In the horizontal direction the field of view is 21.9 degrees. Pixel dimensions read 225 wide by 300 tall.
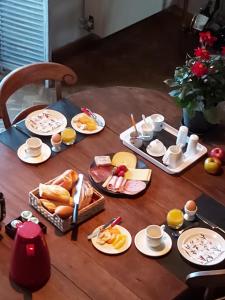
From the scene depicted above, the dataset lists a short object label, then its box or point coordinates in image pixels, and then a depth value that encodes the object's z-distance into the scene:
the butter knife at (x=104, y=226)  1.92
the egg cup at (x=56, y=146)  2.24
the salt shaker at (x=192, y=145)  2.25
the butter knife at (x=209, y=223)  2.00
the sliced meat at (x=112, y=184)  2.09
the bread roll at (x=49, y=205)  1.95
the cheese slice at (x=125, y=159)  2.21
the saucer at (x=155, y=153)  2.26
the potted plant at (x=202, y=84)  2.25
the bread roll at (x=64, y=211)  1.90
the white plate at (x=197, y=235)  1.89
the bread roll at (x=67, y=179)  2.03
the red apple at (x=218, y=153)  2.25
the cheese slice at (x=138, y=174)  2.15
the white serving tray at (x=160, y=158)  2.21
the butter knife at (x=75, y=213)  1.92
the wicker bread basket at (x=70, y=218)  1.92
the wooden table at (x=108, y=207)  1.77
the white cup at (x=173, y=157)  2.20
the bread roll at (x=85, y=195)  1.97
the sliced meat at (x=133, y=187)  2.09
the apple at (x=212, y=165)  2.21
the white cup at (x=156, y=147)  2.27
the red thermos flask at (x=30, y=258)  1.67
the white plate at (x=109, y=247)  1.88
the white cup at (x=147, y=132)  2.33
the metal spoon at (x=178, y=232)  1.97
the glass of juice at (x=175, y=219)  1.97
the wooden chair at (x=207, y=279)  1.74
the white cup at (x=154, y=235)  1.89
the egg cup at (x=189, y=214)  2.01
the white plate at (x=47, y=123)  2.33
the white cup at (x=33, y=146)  2.18
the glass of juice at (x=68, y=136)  2.27
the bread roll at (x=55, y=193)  1.97
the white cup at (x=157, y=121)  2.37
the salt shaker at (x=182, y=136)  2.28
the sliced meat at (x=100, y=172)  2.13
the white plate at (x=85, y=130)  2.35
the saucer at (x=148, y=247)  1.90
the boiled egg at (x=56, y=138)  2.23
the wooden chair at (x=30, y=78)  2.46
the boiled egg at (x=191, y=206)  2.00
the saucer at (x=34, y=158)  2.18
